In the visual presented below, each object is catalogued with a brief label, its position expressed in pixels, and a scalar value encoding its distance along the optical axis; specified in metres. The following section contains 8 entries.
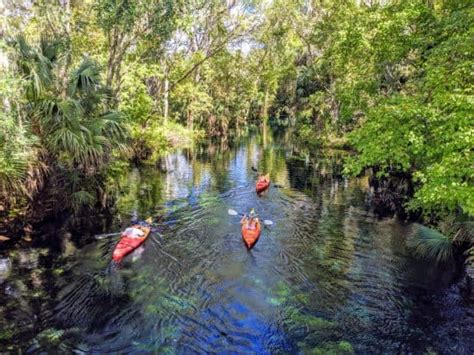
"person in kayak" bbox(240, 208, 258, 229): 12.55
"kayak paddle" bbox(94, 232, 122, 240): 12.02
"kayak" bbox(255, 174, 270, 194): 19.03
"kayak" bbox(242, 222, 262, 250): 11.89
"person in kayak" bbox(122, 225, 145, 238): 11.38
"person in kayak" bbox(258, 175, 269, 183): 19.44
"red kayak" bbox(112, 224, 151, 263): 10.55
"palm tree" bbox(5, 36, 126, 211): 10.59
